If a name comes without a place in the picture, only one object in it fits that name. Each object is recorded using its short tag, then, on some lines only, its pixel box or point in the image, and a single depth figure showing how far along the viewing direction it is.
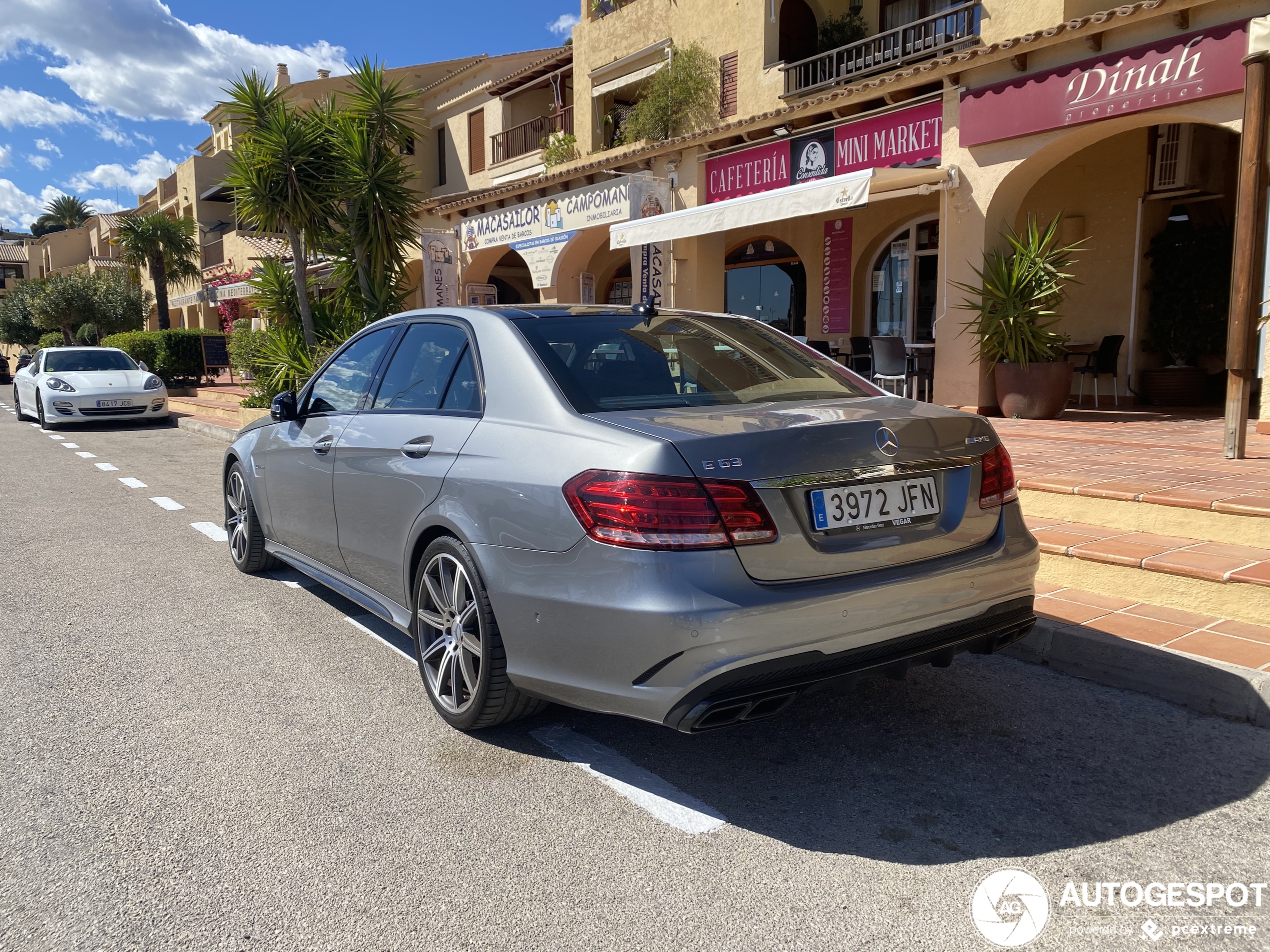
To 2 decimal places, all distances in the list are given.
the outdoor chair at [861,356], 13.62
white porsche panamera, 15.14
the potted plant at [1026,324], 9.50
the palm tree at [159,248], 33.62
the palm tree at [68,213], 85.56
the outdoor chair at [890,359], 11.11
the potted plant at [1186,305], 11.61
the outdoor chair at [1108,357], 11.91
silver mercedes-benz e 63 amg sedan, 2.53
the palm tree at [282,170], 14.08
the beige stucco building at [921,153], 9.37
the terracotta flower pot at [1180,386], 11.92
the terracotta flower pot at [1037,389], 9.79
